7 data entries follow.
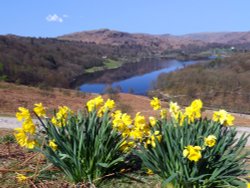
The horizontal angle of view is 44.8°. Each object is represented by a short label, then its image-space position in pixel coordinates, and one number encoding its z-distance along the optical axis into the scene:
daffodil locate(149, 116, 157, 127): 3.13
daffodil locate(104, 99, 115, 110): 3.36
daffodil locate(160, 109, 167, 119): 3.25
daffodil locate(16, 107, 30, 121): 3.02
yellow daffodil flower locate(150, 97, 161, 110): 3.26
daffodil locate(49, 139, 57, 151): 3.12
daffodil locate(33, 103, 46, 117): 3.22
